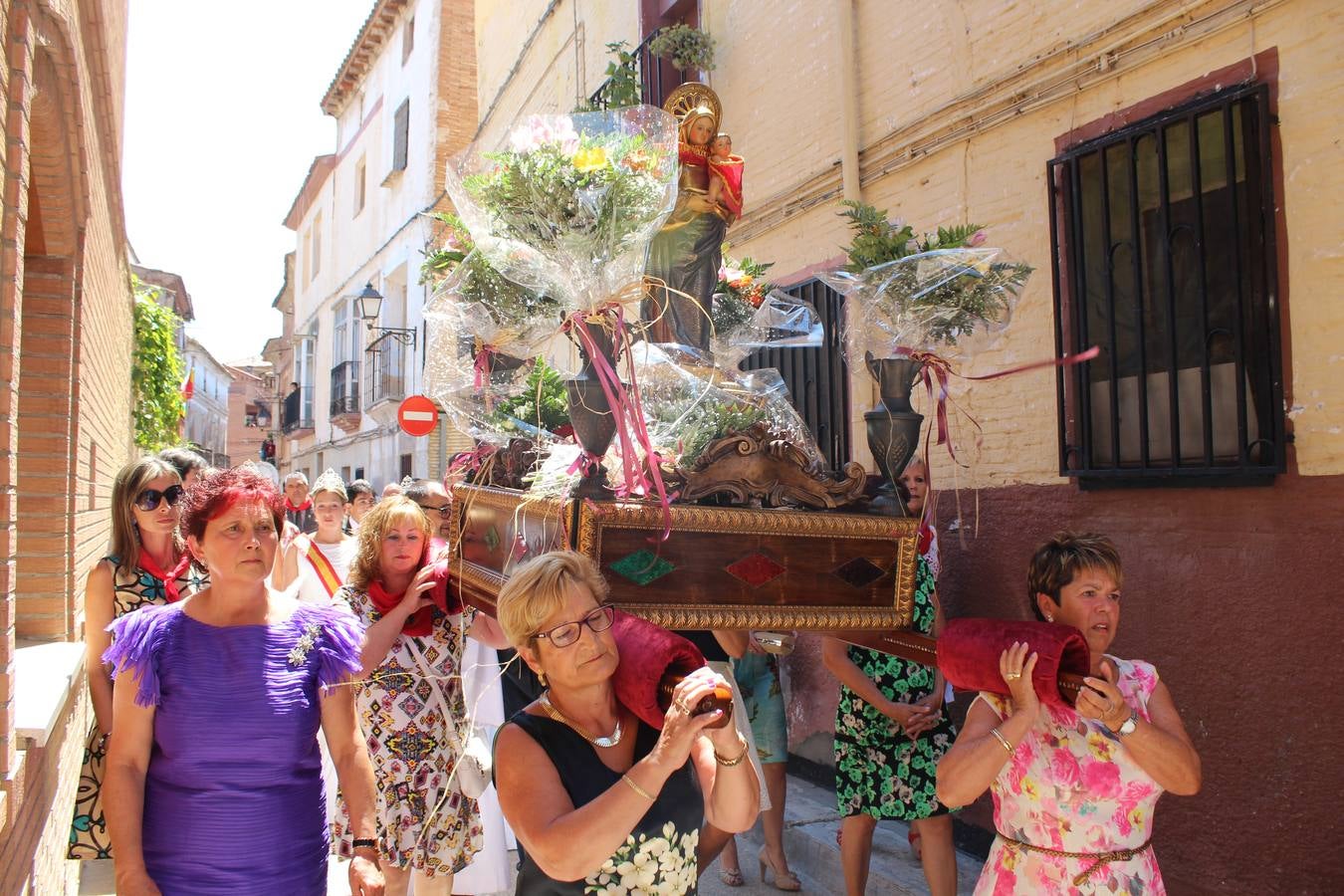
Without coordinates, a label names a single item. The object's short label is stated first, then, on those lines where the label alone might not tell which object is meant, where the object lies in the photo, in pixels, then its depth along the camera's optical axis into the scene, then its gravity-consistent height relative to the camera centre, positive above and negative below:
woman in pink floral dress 2.40 -0.69
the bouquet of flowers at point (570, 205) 2.68 +0.75
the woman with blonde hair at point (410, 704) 3.66 -0.77
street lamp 17.44 +3.26
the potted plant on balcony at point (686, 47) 7.60 +3.28
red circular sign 9.42 +0.73
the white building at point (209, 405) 42.81 +4.12
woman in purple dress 2.50 -0.59
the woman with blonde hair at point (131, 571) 3.29 -0.26
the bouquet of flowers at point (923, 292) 3.16 +0.60
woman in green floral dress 3.93 -1.06
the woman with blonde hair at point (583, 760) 2.02 -0.56
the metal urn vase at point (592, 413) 2.74 +0.20
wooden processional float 2.51 -0.18
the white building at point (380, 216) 16.97 +5.57
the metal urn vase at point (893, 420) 3.16 +0.20
